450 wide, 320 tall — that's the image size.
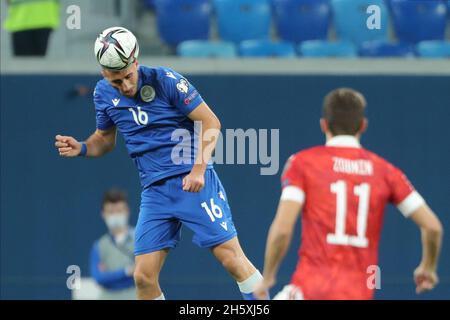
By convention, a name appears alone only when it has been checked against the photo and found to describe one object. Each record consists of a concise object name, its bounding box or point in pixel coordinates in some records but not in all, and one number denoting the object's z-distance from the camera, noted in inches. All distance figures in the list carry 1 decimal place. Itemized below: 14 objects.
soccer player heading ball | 318.7
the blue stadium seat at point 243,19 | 507.8
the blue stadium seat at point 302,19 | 510.3
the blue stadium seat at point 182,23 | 507.2
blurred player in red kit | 235.6
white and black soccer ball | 305.4
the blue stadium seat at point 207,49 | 484.7
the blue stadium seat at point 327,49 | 484.7
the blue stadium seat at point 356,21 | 510.0
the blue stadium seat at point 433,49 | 493.1
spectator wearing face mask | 393.4
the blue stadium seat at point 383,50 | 491.5
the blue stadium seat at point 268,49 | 486.0
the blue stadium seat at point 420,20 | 517.0
